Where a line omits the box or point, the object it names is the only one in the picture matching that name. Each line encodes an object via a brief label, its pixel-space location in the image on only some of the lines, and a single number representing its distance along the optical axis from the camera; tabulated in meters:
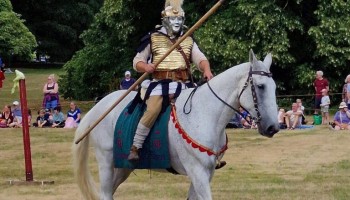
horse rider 8.72
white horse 7.96
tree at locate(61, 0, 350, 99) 26.62
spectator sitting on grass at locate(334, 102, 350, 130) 21.15
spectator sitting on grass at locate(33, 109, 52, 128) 23.92
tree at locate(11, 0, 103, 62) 56.67
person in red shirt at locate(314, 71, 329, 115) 24.26
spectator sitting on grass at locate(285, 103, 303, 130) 22.14
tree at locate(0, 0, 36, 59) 33.88
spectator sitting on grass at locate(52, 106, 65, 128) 23.66
